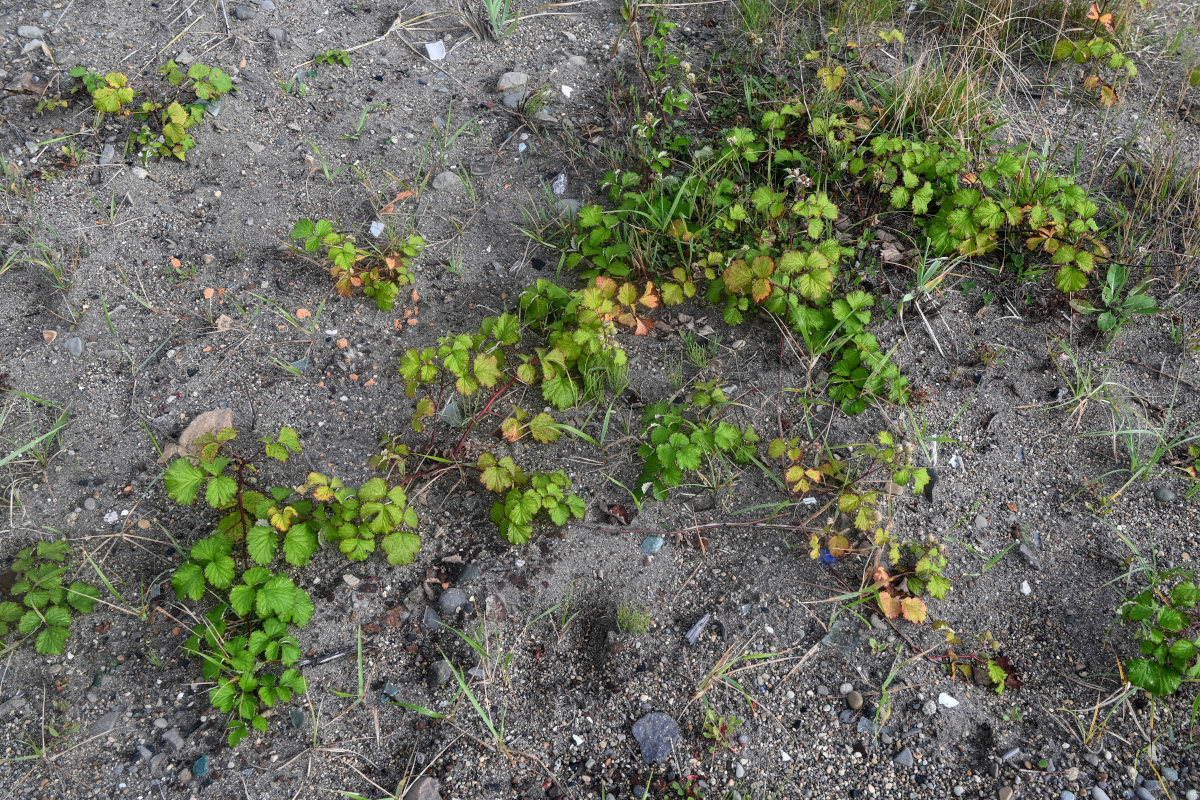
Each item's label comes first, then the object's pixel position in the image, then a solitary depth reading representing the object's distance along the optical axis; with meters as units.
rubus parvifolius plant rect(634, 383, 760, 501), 2.22
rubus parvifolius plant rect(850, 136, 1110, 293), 2.58
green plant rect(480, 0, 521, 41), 3.20
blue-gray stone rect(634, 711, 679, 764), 2.00
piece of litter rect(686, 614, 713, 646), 2.17
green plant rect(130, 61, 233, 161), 2.86
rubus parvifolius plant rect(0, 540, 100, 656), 2.06
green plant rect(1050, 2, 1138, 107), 3.09
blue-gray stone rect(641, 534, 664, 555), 2.31
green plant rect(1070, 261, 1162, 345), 2.60
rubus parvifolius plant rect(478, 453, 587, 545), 2.20
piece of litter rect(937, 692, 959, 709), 2.08
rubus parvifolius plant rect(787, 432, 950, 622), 2.17
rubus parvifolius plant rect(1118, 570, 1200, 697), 1.98
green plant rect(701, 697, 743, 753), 2.01
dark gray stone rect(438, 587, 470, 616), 2.20
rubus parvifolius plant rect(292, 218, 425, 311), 2.54
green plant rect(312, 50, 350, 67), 3.16
